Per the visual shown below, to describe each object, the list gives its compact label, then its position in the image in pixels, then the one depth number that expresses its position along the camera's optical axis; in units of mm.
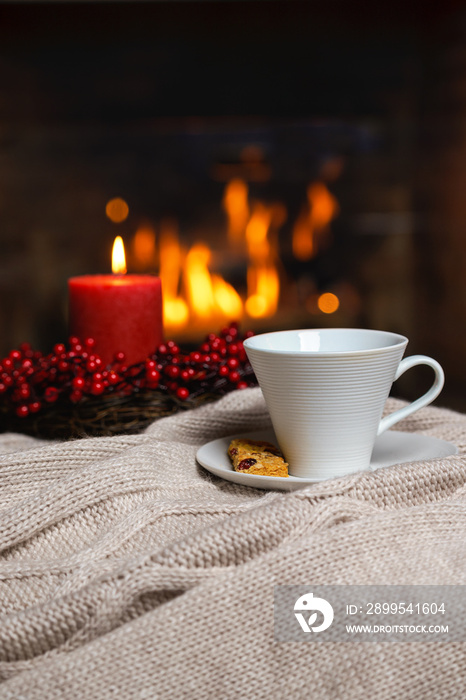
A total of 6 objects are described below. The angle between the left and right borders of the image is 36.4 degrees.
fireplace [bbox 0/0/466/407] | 1666
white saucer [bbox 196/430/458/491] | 503
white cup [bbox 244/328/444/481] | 508
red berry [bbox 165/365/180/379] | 670
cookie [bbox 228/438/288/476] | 522
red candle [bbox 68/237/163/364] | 764
